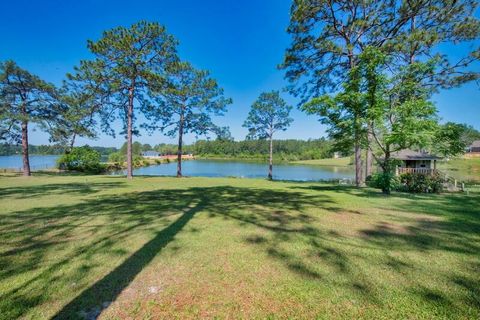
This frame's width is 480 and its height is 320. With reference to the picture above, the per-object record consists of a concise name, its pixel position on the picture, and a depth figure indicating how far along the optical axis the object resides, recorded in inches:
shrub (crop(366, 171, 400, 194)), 424.2
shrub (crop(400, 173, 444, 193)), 473.7
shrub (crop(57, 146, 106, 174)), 1133.1
